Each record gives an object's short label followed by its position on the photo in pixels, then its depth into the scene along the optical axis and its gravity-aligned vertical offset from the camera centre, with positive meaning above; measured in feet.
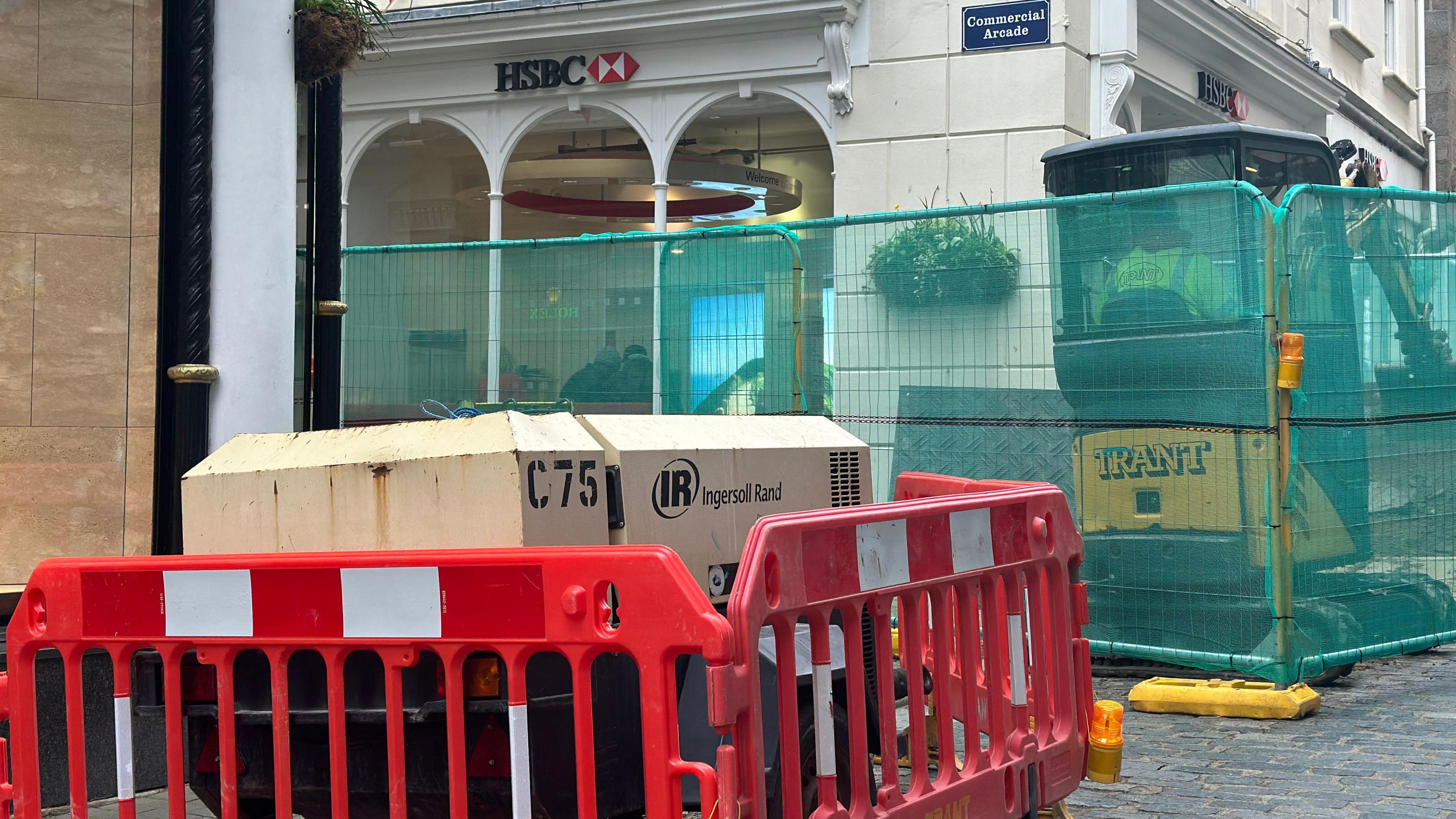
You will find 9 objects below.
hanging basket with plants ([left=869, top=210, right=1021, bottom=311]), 24.66 +3.14
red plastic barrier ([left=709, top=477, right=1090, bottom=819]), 9.90 -1.66
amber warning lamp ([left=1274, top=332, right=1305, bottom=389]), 21.52 +1.18
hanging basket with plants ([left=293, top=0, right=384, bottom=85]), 18.92 +5.61
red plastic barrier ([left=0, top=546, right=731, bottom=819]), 9.36 -1.31
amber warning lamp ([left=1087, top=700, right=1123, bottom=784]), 14.84 -3.25
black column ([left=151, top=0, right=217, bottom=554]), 17.72 +2.49
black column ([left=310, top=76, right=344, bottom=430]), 20.34 +3.02
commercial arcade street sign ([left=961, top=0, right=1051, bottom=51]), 40.32 +12.07
